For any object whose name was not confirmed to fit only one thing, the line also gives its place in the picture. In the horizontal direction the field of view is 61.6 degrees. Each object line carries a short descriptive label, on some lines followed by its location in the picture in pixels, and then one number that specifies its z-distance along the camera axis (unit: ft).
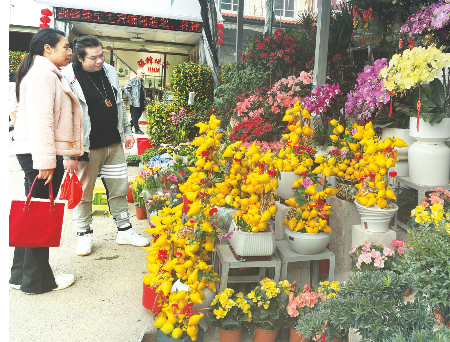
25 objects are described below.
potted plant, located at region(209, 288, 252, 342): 6.68
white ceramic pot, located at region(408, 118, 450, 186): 7.64
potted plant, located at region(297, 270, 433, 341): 3.99
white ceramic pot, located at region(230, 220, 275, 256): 7.16
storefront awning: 22.77
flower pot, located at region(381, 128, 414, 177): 8.84
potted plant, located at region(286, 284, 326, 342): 6.56
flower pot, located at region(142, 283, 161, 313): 7.72
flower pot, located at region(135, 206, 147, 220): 14.20
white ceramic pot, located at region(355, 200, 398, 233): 7.46
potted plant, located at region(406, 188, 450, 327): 3.94
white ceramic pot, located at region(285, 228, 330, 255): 7.53
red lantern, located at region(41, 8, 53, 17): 28.04
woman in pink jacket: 7.71
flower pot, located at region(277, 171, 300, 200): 9.31
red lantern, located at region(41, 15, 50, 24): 28.00
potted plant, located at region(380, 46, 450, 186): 7.45
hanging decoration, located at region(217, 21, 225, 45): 24.54
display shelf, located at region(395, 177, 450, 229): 7.73
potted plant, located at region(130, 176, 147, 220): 14.17
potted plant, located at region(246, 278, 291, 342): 6.72
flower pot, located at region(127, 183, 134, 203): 16.25
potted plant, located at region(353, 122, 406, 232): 7.34
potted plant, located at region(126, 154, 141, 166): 22.93
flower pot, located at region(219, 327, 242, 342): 6.75
